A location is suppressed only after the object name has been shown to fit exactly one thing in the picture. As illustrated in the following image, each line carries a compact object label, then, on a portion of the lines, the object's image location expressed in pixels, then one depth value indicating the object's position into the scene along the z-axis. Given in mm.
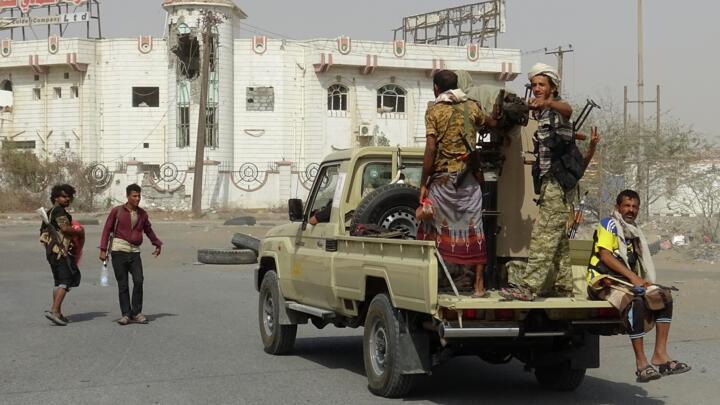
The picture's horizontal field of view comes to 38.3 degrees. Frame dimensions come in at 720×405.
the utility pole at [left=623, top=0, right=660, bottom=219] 32281
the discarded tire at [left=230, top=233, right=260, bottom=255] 25875
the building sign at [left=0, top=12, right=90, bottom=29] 63594
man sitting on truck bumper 7574
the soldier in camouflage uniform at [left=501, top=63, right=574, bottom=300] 7984
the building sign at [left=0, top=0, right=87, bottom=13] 63406
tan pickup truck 7566
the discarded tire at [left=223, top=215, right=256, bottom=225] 41469
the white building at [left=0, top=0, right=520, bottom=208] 60781
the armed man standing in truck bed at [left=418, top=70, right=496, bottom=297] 8180
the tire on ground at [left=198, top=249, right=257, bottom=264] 25422
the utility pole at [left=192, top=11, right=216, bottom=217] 53781
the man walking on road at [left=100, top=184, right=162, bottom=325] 13891
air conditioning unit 62219
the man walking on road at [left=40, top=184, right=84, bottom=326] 14055
